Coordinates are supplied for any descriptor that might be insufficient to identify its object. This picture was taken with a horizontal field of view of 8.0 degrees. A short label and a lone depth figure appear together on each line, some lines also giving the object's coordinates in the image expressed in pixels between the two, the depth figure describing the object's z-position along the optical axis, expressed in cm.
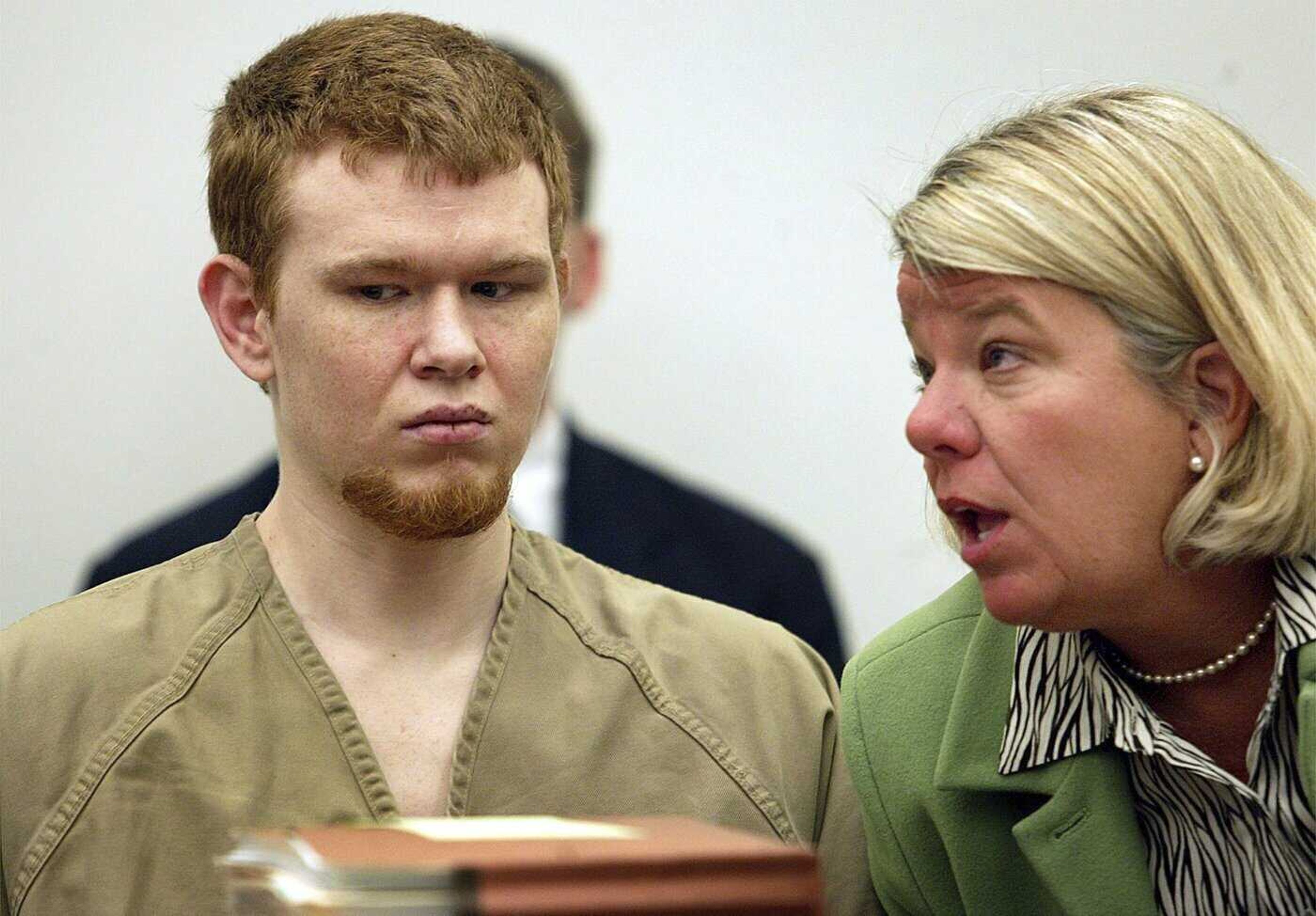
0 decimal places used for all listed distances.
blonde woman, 424
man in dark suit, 480
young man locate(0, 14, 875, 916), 429
